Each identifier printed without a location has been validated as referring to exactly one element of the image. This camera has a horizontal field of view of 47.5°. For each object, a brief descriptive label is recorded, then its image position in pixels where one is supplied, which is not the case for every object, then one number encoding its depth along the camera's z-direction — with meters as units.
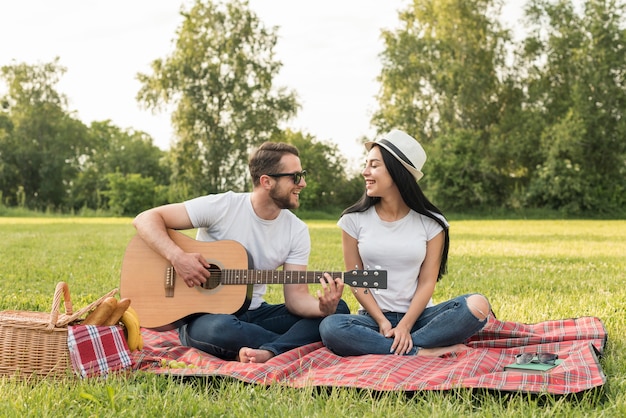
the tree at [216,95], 36.31
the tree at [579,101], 33.81
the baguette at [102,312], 3.88
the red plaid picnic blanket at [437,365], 3.46
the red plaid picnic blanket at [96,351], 3.64
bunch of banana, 4.01
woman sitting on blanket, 4.26
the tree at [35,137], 47.38
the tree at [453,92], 35.19
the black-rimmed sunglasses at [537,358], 3.85
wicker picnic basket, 3.62
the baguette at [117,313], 3.94
